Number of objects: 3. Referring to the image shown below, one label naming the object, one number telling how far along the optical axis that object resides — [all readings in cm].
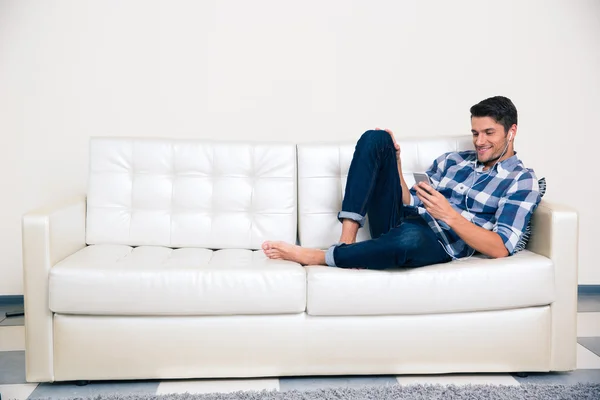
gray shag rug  224
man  247
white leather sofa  237
